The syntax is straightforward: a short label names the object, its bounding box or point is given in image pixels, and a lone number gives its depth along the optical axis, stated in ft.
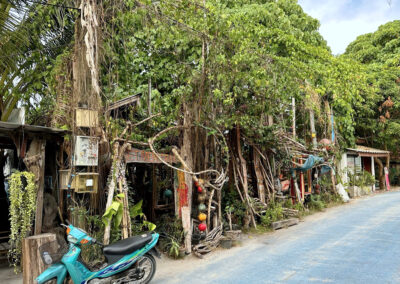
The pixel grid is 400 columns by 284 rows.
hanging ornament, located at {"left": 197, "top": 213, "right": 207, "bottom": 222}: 23.48
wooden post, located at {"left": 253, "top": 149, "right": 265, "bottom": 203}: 32.07
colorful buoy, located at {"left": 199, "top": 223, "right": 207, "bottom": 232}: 23.06
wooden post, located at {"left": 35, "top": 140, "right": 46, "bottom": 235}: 19.71
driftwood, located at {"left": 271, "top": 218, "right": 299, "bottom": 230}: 29.40
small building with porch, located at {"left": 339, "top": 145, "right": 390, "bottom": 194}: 54.19
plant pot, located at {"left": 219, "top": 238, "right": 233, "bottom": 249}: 23.58
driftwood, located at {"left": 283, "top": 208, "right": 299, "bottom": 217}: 33.04
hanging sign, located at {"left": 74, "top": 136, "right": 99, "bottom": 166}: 18.44
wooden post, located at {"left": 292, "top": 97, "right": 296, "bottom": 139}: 39.73
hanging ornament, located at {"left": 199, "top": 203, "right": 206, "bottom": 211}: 23.98
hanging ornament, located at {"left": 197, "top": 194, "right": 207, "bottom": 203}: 24.29
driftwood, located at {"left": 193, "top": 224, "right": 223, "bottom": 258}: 22.09
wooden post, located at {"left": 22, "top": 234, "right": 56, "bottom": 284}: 15.56
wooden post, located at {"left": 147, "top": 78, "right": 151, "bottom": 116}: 26.08
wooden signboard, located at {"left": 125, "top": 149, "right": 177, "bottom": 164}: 21.22
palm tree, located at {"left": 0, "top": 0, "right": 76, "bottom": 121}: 26.05
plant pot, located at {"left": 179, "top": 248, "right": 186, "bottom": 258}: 21.45
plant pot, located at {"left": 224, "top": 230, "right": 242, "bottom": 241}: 24.80
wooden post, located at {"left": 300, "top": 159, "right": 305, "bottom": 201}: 39.66
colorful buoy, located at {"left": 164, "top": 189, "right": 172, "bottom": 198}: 28.63
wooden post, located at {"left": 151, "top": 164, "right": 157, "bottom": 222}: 27.76
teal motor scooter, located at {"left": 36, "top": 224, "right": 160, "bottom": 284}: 14.05
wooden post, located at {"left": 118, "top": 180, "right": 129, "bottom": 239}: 19.62
